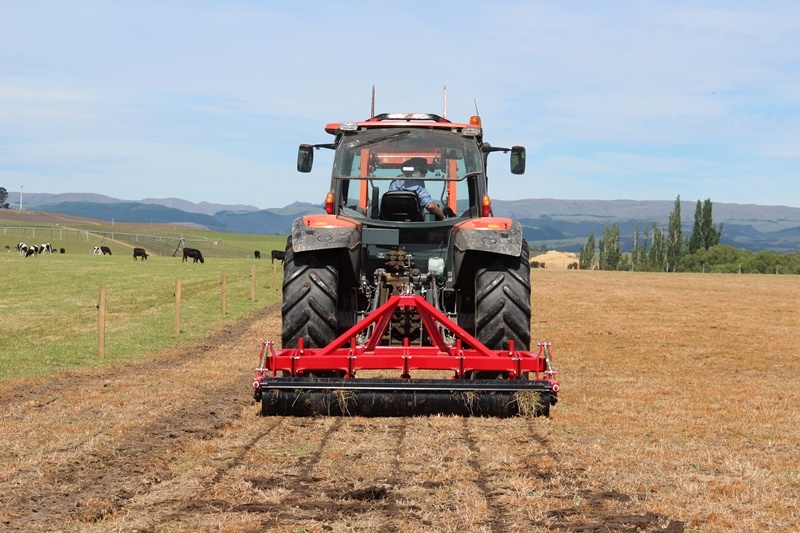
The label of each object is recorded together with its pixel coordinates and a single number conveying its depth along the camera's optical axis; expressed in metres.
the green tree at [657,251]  130.88
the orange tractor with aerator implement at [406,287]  9.09
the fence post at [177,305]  22.01
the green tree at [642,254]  136.50
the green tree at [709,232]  128.00
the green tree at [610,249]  137.62
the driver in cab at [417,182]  10.87
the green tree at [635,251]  136.77
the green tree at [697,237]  128.12
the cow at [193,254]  72.75
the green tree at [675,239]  129.50
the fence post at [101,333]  17.12
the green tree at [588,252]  147.62
